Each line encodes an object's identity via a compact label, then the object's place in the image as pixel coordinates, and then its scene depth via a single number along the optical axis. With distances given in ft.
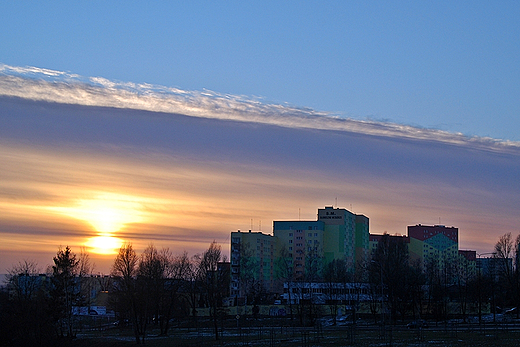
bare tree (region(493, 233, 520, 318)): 304.09
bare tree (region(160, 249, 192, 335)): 259.39
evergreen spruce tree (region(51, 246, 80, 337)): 248.32
